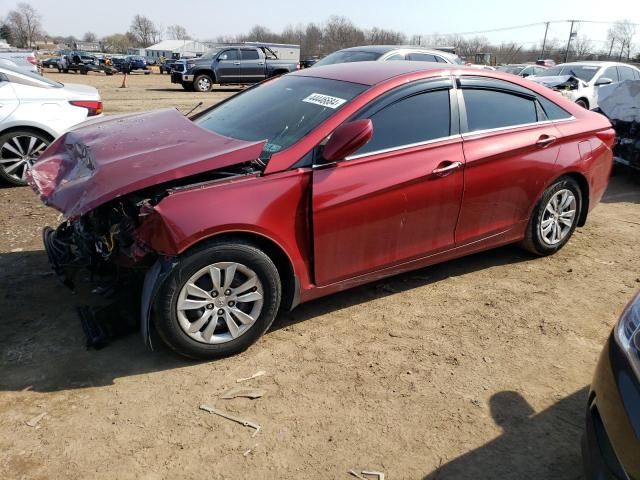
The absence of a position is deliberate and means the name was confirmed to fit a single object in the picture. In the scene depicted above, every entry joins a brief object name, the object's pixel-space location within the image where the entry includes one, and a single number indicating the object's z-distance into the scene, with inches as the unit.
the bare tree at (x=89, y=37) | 5934.1
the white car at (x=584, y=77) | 515.5
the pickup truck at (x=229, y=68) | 863.1
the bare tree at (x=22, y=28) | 4237.2
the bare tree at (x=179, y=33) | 5440.9
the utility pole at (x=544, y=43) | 2396.0
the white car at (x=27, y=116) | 250.1
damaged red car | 119.0
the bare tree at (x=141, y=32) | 5113.2
